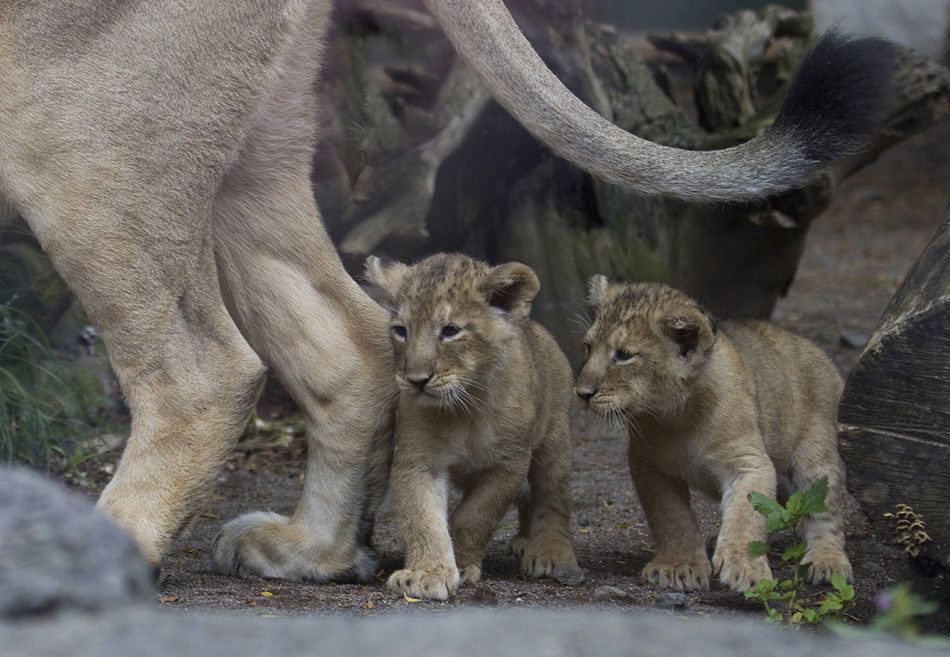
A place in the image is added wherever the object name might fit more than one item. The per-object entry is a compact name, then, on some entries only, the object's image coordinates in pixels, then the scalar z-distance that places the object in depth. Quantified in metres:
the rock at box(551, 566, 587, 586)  7.54
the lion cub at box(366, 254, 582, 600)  7.19
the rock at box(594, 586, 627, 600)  7.12
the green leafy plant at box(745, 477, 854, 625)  6.14
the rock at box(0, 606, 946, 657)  2.76
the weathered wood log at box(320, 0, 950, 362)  12.60
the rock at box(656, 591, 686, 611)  6.87
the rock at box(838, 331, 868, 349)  15.59
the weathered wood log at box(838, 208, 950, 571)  5.96
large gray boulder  2.98
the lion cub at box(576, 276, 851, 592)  7.31
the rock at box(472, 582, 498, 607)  6.78
